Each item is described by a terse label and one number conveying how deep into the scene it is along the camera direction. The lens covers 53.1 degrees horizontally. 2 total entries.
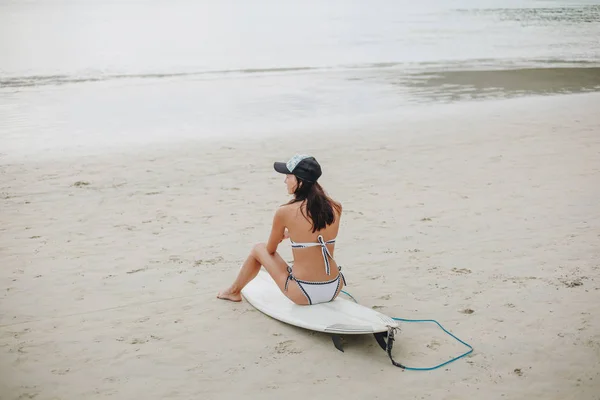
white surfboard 4.02
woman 4.22
